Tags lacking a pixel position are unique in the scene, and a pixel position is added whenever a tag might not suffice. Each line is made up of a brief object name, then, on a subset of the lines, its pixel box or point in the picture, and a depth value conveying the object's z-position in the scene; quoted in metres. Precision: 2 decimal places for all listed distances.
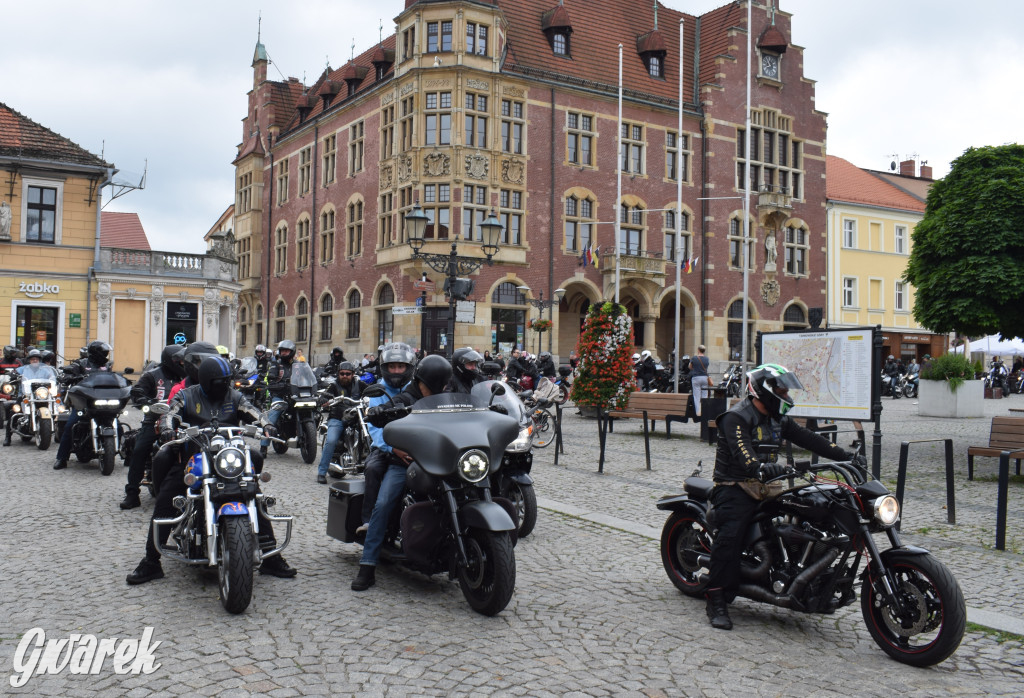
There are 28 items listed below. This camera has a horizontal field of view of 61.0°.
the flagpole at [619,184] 36.72
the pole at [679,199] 35.57
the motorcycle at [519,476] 7.38
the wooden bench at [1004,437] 10.82
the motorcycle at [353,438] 10.35
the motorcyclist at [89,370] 11.77
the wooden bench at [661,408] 16.47
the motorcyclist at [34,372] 14.72
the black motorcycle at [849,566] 4.52
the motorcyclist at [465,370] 7.52
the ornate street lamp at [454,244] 15.47
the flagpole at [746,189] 33.91
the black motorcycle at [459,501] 5.16
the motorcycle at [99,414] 11.30
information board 11.56
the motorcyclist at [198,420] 5.93
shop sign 31.81
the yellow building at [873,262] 50.16
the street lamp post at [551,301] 35.66
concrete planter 22.12
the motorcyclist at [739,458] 5.16
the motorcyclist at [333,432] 10.84
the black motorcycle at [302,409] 12.65
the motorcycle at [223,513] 5.15
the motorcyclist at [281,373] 13.19
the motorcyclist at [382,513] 5.85
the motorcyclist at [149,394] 8.80
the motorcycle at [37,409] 14.17
